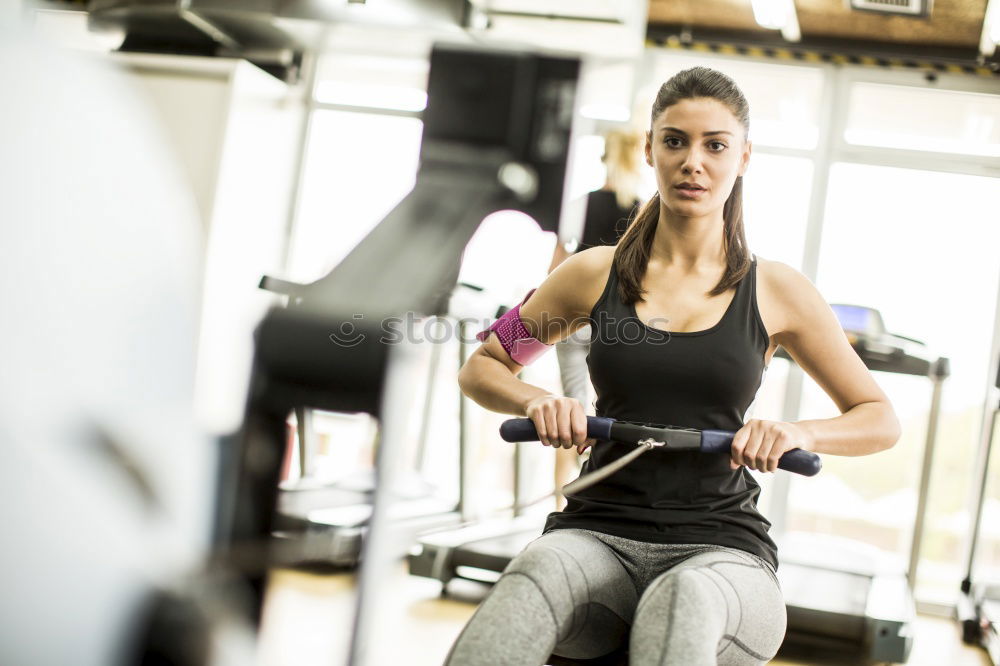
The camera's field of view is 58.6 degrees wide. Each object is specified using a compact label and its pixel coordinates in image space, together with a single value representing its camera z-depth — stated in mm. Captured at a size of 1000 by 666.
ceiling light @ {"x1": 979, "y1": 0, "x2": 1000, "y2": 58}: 3855
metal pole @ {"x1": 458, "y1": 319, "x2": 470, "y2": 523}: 3564
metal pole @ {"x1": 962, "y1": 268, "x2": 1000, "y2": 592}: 3551
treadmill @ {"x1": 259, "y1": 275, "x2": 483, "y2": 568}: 886
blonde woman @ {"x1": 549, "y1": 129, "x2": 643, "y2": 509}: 2770
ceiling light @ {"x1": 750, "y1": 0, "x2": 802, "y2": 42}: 4176
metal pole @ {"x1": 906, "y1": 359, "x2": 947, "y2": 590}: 3211
